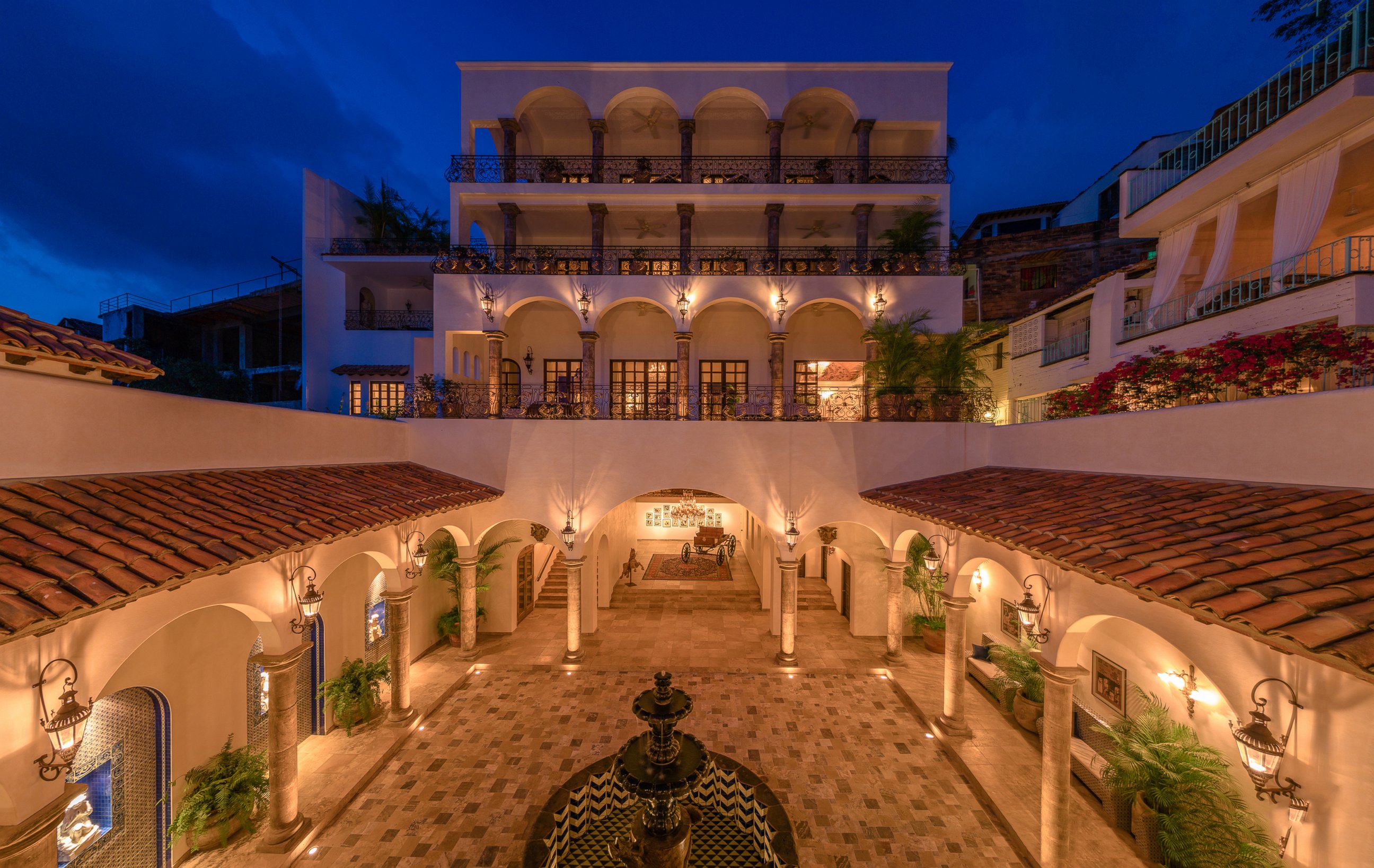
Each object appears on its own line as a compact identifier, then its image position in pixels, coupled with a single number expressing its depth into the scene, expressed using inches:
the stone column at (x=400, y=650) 359.3
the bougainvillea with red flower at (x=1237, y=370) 238.4
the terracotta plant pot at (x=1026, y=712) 347.9
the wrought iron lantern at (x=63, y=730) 154.0
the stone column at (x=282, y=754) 253.6
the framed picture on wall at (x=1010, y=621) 409.1
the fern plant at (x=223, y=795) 242.1
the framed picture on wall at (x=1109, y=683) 308.0
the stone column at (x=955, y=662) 349.7
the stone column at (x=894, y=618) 451.2
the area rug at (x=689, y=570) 677.9
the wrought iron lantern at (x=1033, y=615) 255.9
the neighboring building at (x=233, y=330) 800.3
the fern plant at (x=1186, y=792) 211.0
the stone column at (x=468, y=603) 460.1
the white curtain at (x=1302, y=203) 326.6
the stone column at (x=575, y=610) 448.1
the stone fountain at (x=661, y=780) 222.2
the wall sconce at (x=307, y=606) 262.4
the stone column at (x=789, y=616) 443.2
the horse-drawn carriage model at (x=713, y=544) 748.6
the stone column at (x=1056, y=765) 244.8
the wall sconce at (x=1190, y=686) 251.8
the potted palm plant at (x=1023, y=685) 350.9
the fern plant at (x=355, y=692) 338.3
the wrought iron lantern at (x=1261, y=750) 154.0
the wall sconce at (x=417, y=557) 370.0
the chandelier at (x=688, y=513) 824.9
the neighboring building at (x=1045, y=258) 807.1
